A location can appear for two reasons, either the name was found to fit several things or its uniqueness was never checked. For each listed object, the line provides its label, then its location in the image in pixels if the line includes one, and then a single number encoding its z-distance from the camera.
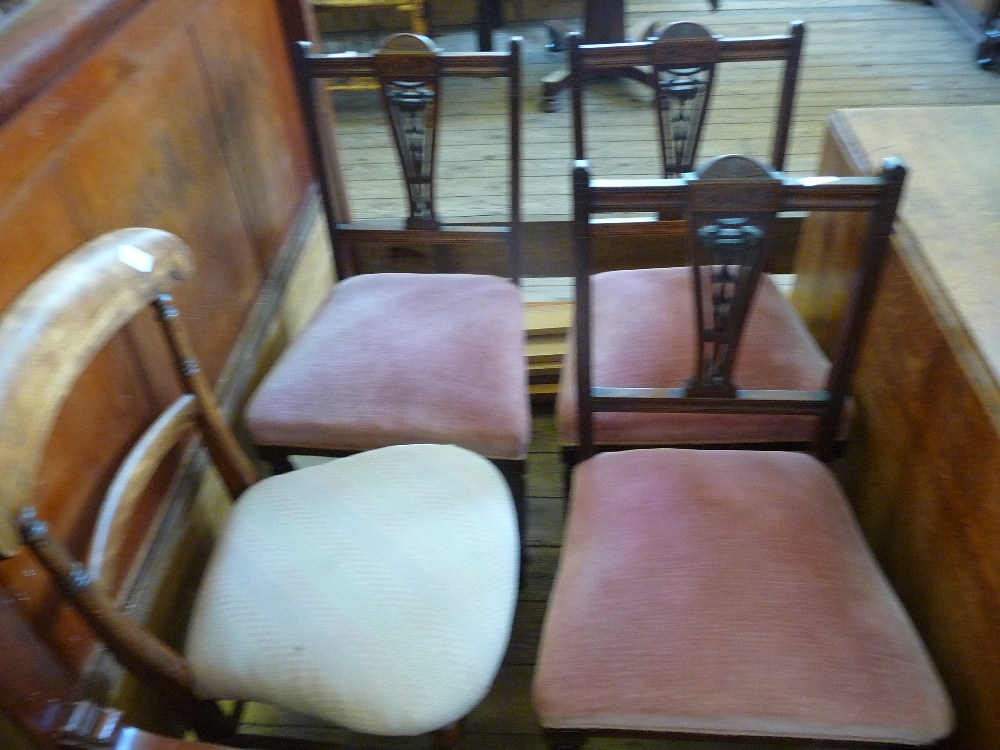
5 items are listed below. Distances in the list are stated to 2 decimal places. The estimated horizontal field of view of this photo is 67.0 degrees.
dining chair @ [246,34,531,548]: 1.22
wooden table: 0.93
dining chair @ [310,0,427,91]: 2.95
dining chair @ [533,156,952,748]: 0.84
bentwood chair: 0.75
